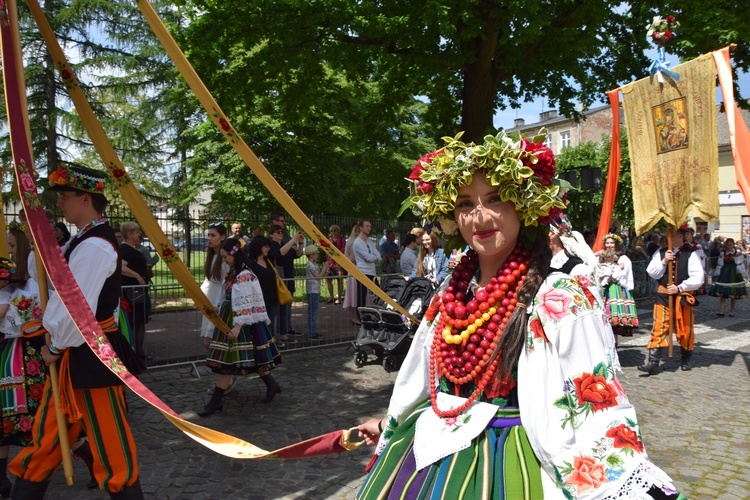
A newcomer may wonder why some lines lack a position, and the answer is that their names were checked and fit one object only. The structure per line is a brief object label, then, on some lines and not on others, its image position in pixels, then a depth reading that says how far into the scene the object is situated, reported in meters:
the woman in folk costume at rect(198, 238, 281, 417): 5.88
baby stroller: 7.24
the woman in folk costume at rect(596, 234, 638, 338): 8.37
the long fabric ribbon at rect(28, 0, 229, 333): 3.78
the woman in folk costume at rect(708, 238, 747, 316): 13.23
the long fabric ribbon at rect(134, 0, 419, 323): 3.47
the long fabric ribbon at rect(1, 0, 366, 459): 2.48
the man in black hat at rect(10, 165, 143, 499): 3.12
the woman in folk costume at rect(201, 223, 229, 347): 6.31
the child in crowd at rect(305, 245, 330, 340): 9.80
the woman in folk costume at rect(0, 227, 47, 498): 3.97
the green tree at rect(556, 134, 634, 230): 28.91
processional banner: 6.71
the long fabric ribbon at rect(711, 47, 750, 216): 5.07
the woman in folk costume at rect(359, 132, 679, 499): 1.84
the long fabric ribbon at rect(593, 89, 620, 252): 7.93
